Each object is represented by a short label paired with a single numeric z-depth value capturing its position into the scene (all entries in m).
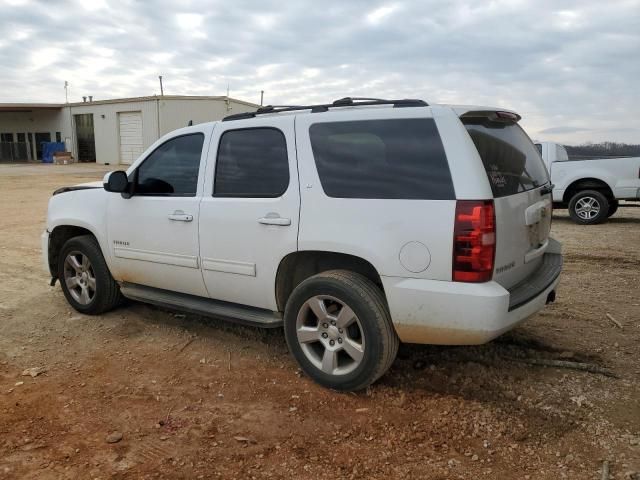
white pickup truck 10.80
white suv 3.09
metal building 31.42
